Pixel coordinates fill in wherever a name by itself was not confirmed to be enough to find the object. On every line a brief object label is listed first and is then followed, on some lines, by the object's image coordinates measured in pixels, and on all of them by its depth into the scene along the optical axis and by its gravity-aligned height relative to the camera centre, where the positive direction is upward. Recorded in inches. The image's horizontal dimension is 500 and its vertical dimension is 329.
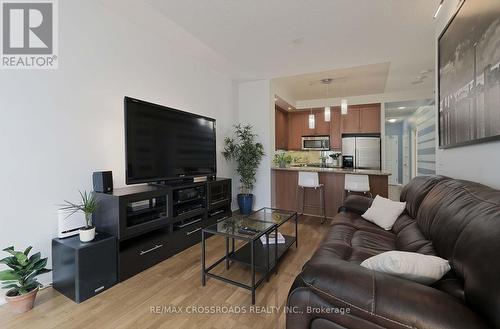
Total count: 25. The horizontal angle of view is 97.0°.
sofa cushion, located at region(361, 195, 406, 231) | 87.0 -21.0
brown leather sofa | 28.5 -19.2
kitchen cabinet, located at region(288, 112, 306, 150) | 247.4 +37.7
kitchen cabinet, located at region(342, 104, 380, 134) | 218.2 +42.2
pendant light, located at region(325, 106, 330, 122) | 168.0 +37.0
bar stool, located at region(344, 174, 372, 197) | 138.2 -14.2
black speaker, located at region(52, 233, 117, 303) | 67.6 -32.8
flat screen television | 89.5 +9.7
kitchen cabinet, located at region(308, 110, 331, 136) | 235.1 +39.1
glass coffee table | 73.9 -34.6
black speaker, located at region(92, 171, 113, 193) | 83.6 -6.4
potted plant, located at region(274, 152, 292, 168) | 178.7 +1.8
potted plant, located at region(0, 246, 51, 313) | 61.6 -32.4
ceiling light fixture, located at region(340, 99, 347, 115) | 156.2 +39.7
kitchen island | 143.5 -18.9
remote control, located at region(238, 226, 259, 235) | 77.2 -24.3
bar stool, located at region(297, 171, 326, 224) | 152.6 -14.6
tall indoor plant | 163.2 +4.1
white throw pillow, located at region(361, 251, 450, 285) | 37.9 -18.5
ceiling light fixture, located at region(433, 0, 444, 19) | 77.9 +56.2
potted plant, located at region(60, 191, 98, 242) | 72.4 -15.5
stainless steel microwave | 232.5 +20.4
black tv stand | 79.5 -23.7
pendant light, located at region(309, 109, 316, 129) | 185.2 +33.7
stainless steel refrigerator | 218.5 +10.9
